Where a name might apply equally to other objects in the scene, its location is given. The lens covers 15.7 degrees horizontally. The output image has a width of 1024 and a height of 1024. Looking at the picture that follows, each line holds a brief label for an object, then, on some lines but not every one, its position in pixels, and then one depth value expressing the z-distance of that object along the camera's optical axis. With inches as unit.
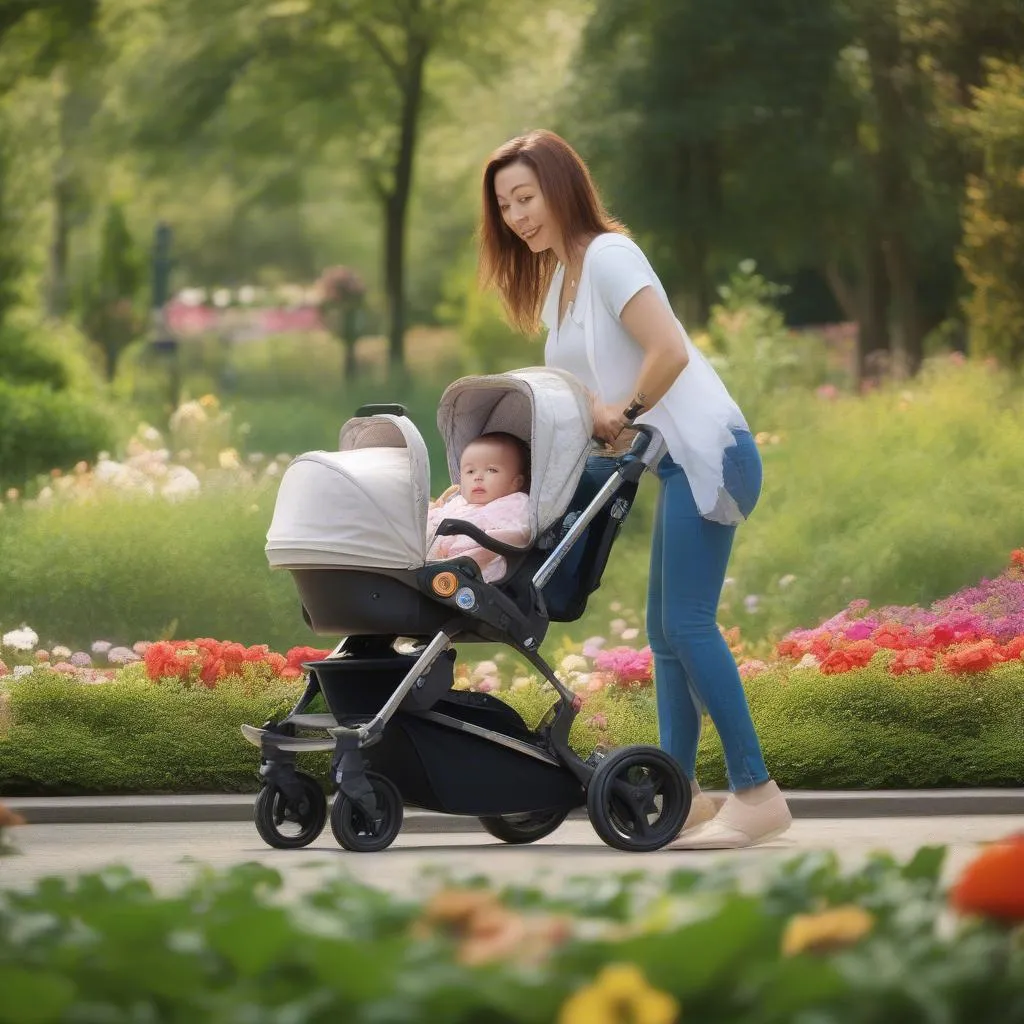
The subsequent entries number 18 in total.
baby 438.7
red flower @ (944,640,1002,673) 583.4
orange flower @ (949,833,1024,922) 229.9
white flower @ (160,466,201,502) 907.1
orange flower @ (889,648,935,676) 593.5
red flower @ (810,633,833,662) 643.3
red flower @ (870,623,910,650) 634.7
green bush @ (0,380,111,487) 1205.1
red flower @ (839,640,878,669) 604.0
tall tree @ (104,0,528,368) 2208.8
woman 444.2
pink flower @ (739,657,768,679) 629.2
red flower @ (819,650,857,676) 600.0
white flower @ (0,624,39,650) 715.3
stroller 425.8
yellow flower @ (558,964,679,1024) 191.5
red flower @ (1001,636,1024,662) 616.1
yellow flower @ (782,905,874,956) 224.8
